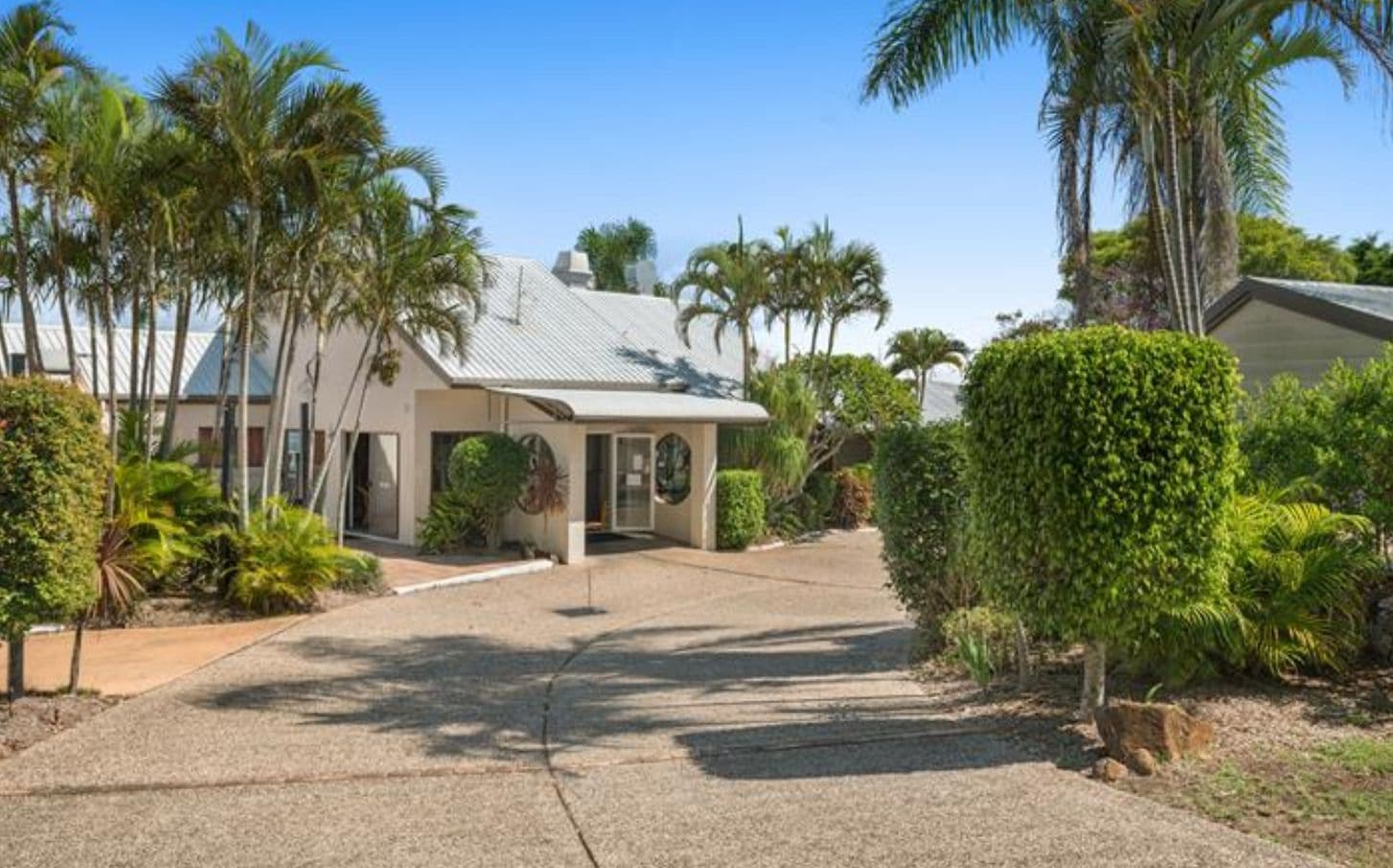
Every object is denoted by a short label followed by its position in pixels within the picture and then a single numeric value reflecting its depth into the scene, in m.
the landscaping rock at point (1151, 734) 6.35
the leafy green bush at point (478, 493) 17.98
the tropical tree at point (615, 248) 44.69
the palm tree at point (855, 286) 21.77
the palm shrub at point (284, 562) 12.64
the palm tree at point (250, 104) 11.91
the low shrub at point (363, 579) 14.25
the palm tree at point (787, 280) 21.69
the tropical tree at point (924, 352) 32.12
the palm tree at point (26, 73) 10.92
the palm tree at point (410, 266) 14.89
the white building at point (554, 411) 18.55
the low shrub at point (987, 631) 9.11
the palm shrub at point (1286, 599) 7.73
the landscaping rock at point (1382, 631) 8.41
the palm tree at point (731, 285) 21.36
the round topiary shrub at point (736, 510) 20.36
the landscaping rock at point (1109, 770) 6.20
